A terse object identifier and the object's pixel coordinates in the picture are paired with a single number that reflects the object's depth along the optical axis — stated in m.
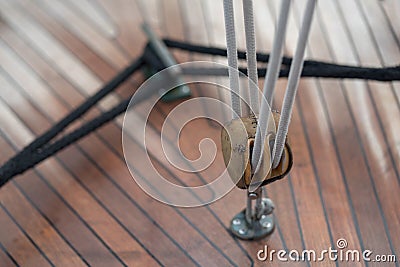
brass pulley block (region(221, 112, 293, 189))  1.72
